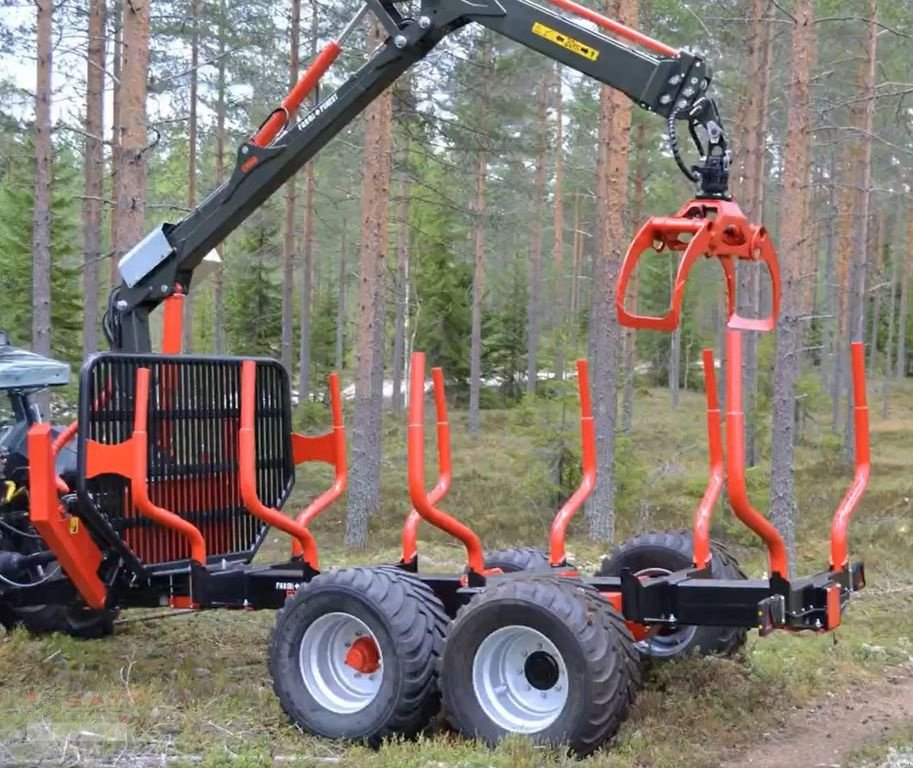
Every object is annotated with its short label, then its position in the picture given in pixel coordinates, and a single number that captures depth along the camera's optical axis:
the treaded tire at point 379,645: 6.28
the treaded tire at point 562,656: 5.88
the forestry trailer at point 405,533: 6.13
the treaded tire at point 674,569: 7.70
